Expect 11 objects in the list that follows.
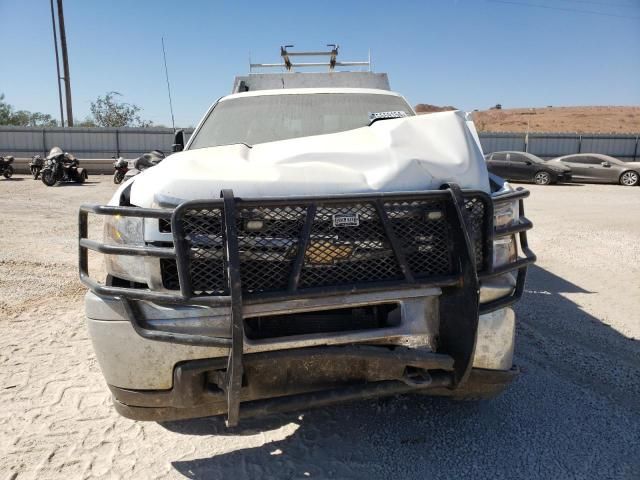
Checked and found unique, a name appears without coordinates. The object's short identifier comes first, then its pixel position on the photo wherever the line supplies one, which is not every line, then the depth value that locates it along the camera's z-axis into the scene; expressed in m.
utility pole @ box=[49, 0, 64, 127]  27.85
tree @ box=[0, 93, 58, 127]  45.38
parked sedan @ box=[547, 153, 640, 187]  18.53
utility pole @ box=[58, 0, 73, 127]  27.34
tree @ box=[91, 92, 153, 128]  40.66
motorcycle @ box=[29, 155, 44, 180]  18.92
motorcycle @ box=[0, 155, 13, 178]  19.31
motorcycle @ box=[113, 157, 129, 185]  17.56
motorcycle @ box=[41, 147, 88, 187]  16.44
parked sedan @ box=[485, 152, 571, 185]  18.45
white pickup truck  1.94
